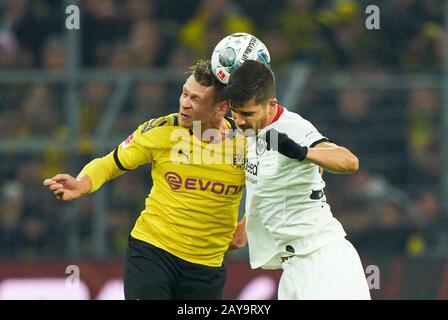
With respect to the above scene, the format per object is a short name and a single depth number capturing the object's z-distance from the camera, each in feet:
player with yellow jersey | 43.86
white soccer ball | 42.24
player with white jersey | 39.70
